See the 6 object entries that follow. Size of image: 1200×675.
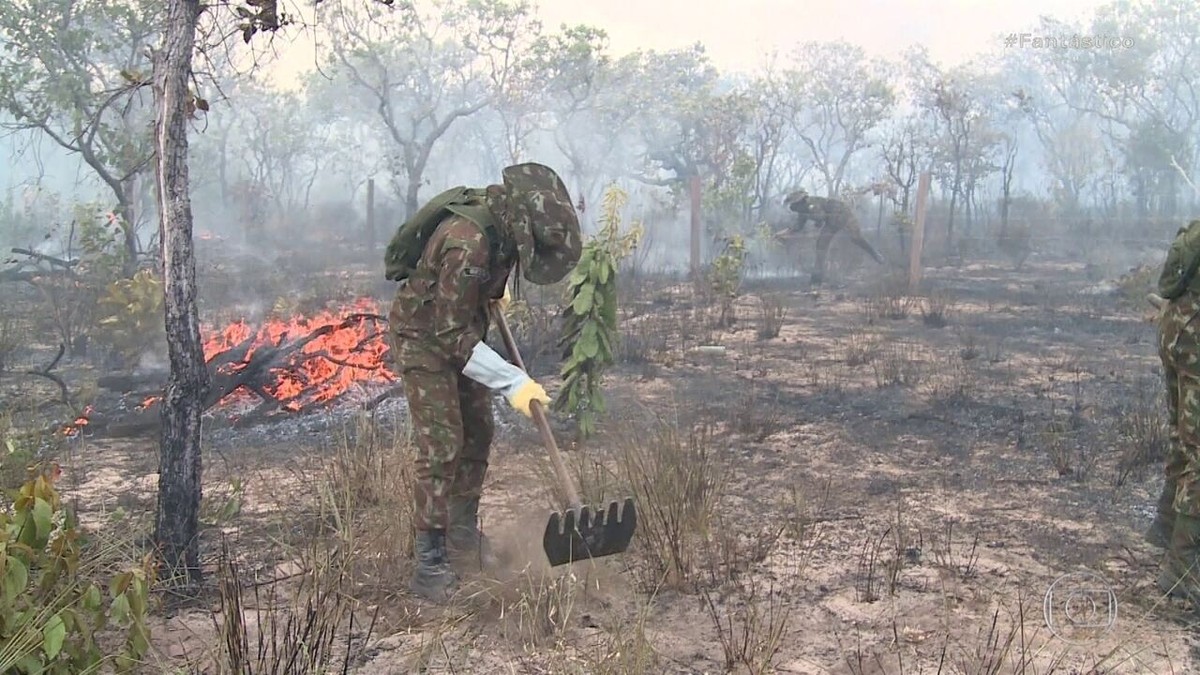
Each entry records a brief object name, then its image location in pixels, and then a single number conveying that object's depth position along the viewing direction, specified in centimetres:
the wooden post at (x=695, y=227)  1280
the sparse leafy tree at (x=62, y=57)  1073
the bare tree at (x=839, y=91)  2667
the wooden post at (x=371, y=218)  1783
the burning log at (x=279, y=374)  579
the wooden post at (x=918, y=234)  1182
